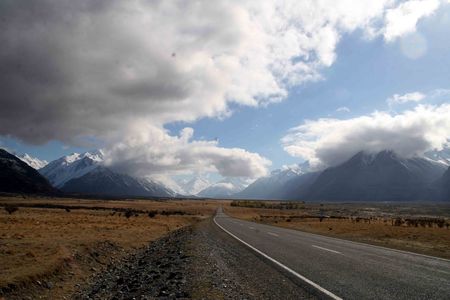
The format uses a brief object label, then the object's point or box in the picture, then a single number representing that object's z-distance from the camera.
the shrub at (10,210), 55.98
